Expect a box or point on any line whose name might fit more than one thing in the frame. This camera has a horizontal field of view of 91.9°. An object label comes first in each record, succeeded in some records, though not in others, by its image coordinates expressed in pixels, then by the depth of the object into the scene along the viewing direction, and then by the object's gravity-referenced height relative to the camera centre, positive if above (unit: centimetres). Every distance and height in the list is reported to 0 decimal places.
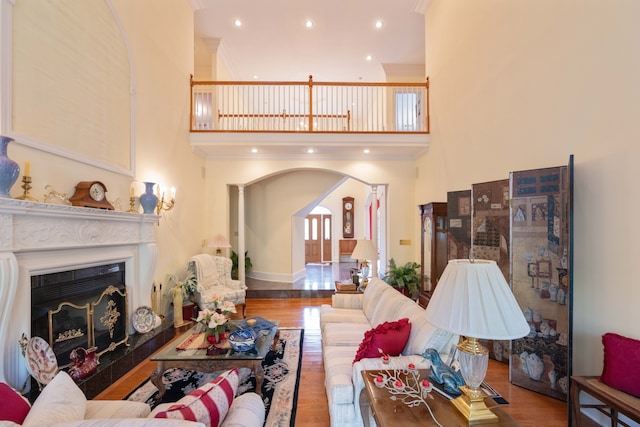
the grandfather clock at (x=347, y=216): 1174 -10
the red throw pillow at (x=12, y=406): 122 -79
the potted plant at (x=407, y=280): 548 -118
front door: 1179 -96
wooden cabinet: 454 -39
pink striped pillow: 114 -75
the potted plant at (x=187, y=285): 464 -110
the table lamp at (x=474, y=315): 131 -44
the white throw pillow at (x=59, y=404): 120 -79
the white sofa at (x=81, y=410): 119 -83
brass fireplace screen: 276 -112
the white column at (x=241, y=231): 640 -39
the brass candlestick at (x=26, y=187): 235 +19
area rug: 256 -165
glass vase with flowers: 288 -103
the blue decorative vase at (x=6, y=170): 211 +29
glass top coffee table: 269 -128
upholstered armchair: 486 -116
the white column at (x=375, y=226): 600 -36
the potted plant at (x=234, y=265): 707 -120
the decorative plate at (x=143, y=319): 373 -131
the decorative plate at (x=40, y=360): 229 -113
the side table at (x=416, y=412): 141 -96
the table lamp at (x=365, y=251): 444 -55
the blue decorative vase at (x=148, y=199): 390 +17
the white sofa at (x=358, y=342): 211 -116
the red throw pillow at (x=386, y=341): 223 -93
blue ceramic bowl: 282 -117
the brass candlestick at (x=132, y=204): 373 +11
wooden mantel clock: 288 +17
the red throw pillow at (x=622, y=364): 179 -90
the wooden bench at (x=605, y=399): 166 -105
